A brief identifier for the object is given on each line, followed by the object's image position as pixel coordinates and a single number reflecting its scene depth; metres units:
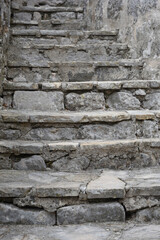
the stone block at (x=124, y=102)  2.94
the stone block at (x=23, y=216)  1.86
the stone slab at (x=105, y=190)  1.86
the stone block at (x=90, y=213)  1.86
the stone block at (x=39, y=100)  2.91
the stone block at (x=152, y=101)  2.94
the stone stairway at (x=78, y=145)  1.86
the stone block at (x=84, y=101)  2.93
